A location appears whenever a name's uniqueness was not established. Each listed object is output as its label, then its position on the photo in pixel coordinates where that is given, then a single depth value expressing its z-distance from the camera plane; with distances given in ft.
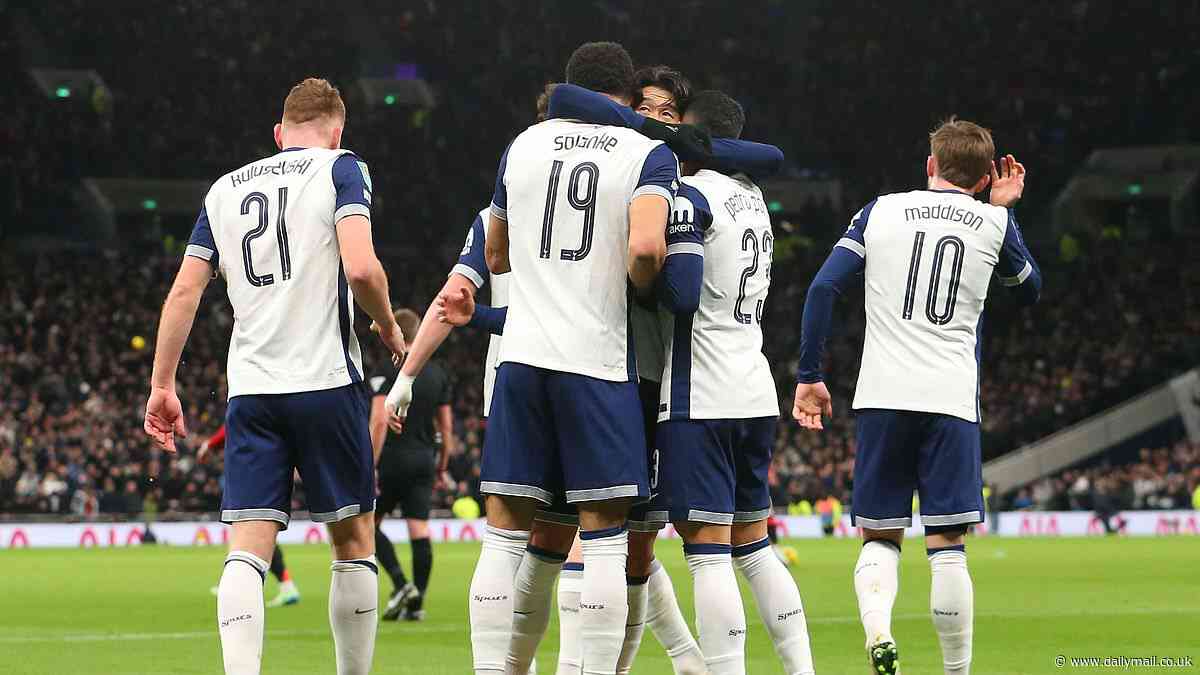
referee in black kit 85.20
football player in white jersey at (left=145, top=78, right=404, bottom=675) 43.42
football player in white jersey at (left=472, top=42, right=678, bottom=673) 40.34
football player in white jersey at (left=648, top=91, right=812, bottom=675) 42.86
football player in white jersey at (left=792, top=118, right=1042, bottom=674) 48.19
